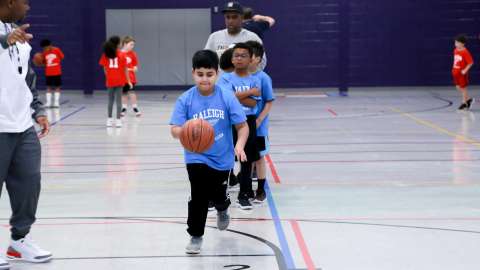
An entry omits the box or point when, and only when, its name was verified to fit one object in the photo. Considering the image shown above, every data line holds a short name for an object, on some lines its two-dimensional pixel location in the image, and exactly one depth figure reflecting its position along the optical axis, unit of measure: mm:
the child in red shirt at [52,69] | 20891
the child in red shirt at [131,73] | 18028
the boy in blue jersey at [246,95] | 7551
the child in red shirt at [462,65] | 18797
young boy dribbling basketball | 6004
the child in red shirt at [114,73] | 16062
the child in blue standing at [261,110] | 7879
